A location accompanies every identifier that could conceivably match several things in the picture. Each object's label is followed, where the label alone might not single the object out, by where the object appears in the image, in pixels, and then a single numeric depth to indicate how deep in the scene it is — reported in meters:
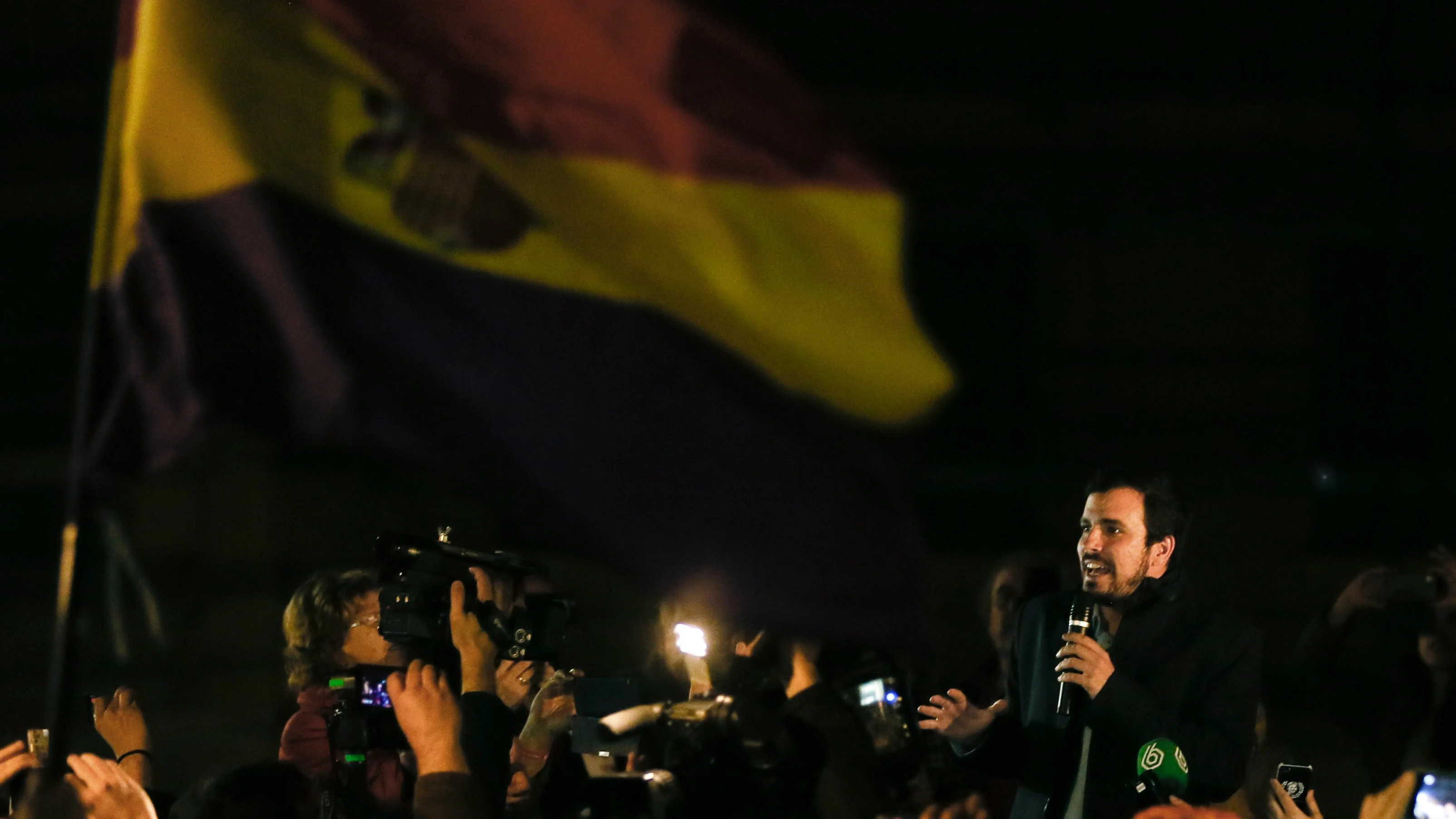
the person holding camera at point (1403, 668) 10.76
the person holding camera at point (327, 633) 9.39
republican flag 7.08
